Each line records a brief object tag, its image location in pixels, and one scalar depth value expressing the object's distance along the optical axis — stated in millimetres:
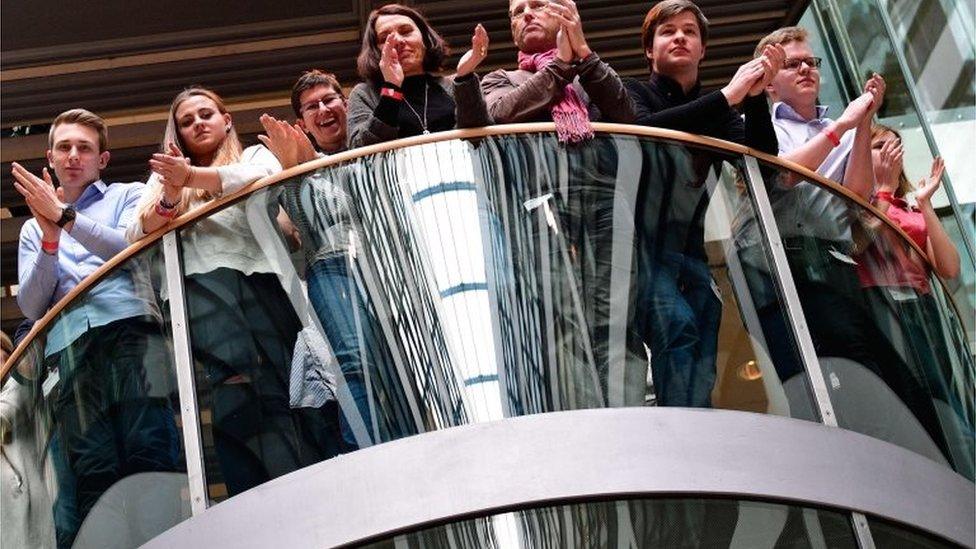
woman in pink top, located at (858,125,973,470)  6281
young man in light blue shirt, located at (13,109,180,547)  5875
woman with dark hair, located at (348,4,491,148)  6078
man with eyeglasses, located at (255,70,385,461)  5605
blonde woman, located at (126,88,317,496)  5621
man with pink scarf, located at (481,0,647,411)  5621
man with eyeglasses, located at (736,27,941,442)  5945
